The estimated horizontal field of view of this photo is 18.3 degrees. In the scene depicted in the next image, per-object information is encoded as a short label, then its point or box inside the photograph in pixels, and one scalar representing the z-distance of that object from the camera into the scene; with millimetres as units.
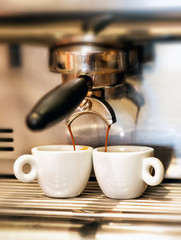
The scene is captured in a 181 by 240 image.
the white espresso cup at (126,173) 557
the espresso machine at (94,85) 498
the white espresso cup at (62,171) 567
